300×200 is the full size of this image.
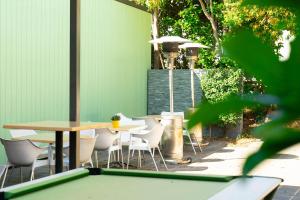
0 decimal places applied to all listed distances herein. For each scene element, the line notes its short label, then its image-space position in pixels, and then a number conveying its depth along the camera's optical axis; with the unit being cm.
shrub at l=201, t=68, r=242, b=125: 1268
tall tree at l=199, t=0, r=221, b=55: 1473
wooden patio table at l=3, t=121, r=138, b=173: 578
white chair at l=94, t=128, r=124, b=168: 794
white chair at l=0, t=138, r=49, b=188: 636
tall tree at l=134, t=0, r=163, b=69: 1453
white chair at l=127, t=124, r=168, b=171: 840
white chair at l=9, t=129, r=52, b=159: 744
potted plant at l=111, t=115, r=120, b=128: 808
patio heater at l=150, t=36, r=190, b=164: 951
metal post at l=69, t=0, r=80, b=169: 622
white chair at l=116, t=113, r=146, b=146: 882
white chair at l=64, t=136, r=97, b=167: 668
